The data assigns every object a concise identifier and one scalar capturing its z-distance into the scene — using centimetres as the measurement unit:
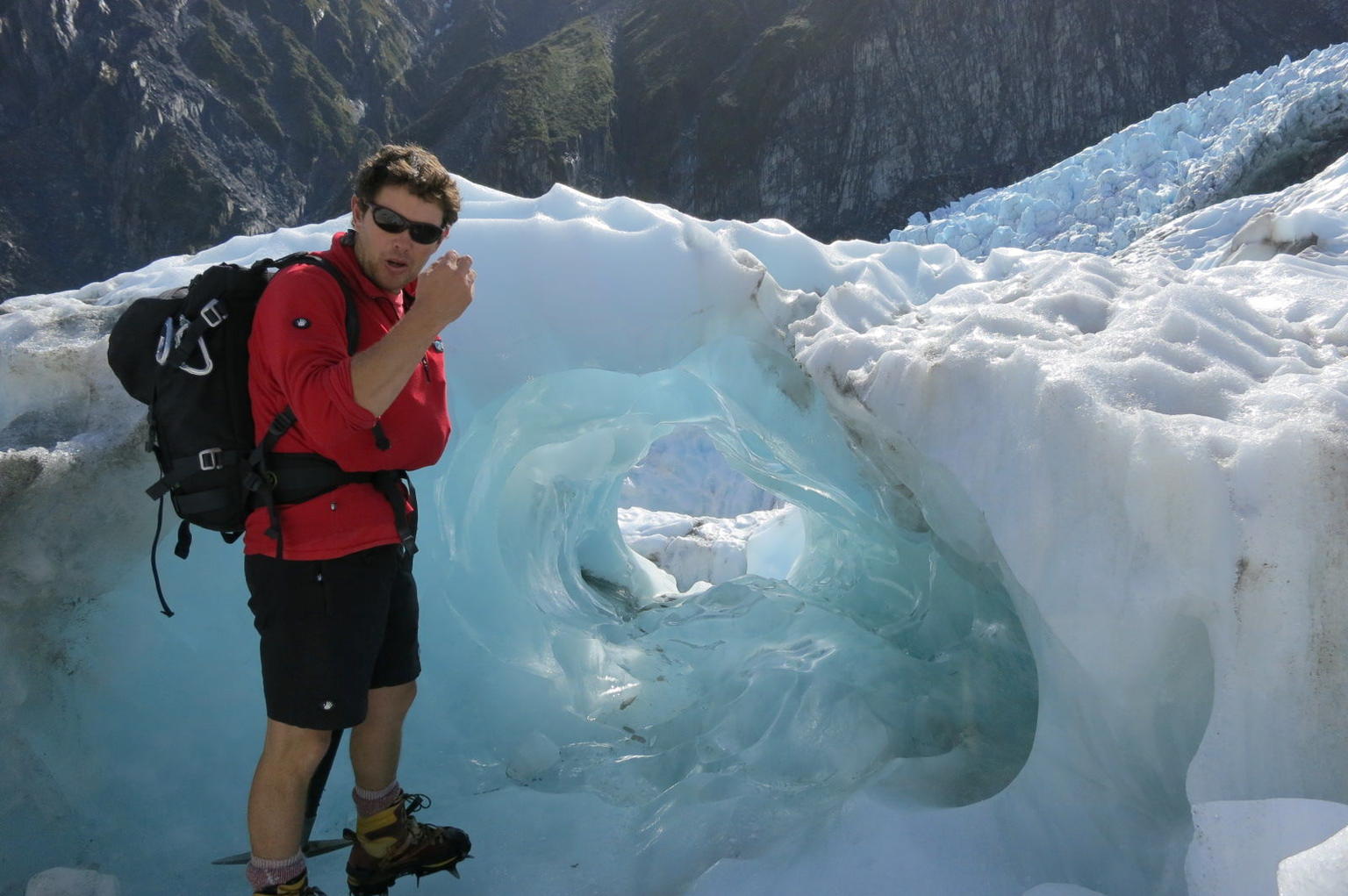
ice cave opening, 280
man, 154
